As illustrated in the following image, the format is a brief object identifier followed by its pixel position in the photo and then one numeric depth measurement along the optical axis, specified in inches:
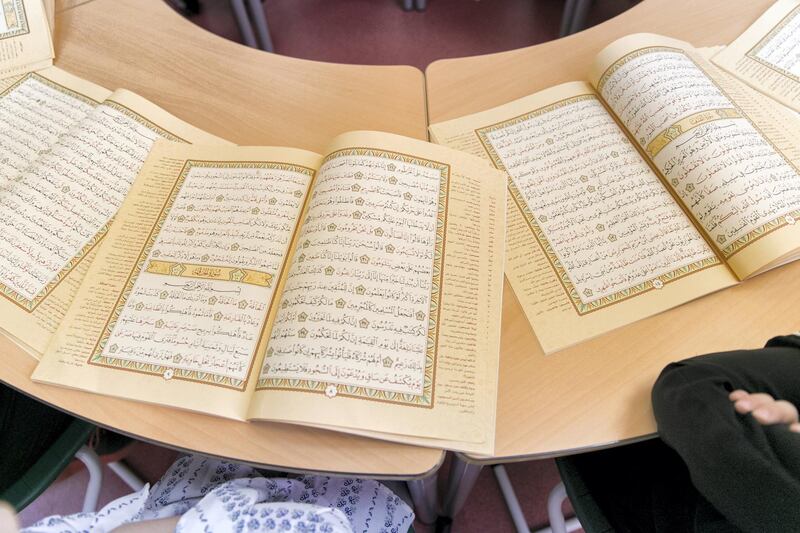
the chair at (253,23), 65.0
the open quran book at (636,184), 23.3
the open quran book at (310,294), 20.5
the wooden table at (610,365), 20.6
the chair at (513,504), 39.0
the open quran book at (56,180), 23.7
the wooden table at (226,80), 30.6
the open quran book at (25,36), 33.0
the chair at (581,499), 25.9
